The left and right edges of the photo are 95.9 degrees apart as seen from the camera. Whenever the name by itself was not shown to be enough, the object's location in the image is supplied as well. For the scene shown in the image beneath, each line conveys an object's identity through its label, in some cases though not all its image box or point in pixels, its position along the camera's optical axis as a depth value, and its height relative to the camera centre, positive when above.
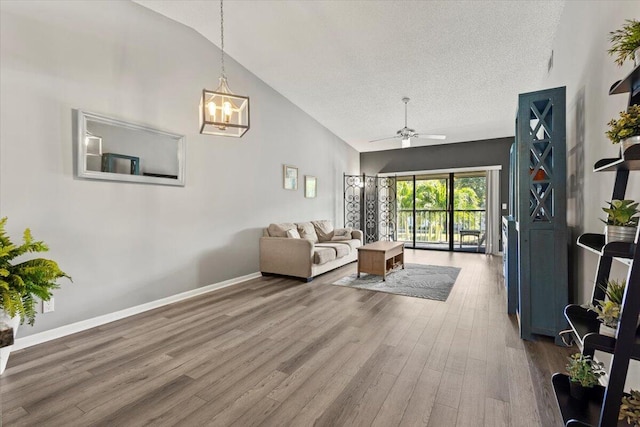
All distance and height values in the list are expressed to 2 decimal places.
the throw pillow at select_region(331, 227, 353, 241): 6.29 -0.52
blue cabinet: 2.47 -0.04
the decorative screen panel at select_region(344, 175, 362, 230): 8.14 +0.27
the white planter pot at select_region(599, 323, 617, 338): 1.22 -0.52
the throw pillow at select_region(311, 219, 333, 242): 6.25 -0.46
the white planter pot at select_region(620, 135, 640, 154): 1.04 +0.25
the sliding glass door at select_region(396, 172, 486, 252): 7.46 -0.02
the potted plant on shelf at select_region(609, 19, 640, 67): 1.09 +0.65
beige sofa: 4.66 -0.73
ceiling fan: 4.81 +1.29
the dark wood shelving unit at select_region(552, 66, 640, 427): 1.02 -0.50
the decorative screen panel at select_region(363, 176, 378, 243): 8.56 +0.01
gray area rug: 3.98 -1.12
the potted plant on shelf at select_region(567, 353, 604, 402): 1.36 -0.79
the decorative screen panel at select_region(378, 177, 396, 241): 8.54 +0.07
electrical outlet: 2.66 -0.89
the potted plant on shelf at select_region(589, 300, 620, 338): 1.17 -0.44
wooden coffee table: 4.61 -0.79
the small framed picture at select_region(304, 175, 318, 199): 6.33 +0.55
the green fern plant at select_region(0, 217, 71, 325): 2.04 -0.51
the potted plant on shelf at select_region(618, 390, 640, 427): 1.08 -0.76
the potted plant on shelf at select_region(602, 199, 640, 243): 1.20 -0.06
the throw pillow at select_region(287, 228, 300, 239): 4.98 -0.41
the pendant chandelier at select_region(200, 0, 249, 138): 2.84 +1.01
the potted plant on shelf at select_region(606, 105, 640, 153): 1.07 +0.31
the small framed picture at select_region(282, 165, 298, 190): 5.69 +0.67
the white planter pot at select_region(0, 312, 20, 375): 2.10 -1.02
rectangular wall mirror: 2.95 +0.67
